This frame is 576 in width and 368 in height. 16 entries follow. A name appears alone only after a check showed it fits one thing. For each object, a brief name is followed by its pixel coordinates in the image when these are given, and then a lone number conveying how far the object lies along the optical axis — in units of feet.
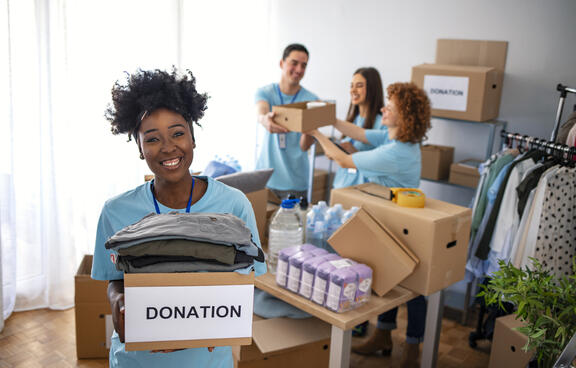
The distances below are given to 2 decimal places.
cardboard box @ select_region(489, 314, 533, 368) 7.90
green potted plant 5.81
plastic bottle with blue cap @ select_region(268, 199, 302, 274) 7.52
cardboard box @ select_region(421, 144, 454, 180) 11.93
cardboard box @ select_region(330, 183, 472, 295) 6.95
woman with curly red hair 8.83
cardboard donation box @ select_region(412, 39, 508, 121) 11.15
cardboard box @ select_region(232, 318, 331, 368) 7.08
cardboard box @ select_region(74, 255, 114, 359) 9.05
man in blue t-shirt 11.32
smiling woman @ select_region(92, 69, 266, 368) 4.58
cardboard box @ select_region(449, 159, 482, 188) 11.29
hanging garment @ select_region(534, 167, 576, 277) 9.07
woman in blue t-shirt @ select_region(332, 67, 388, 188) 10.70
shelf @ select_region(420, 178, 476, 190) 11.48
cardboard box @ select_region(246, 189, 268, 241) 8.29
